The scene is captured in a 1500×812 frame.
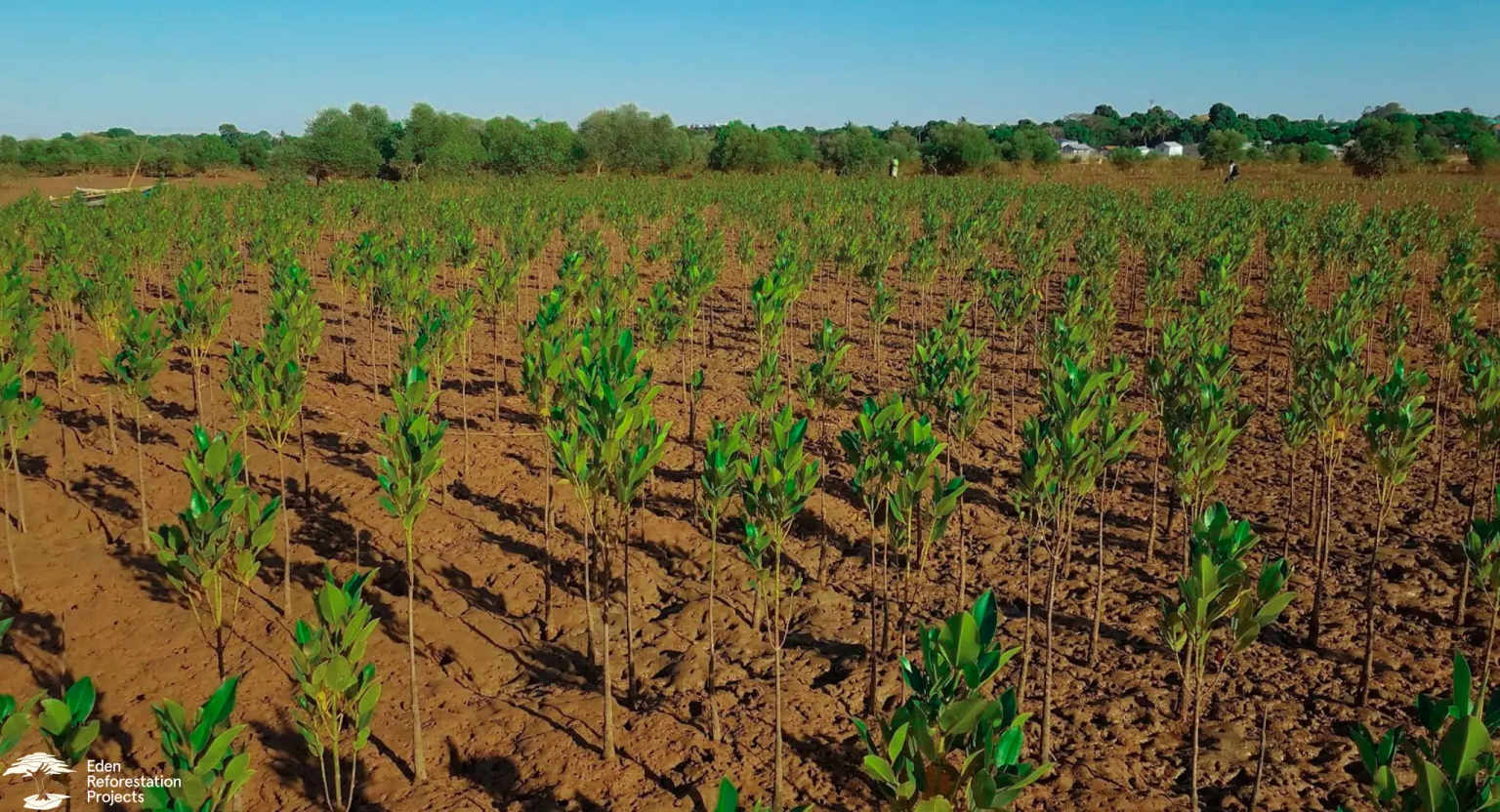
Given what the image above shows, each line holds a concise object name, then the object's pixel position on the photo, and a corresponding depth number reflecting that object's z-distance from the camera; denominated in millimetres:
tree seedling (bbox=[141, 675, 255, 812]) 3420
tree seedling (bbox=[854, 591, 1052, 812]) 3158
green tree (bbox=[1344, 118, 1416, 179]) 53094
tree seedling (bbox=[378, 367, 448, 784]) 5727
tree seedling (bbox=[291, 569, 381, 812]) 4430
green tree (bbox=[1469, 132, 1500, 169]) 52062
